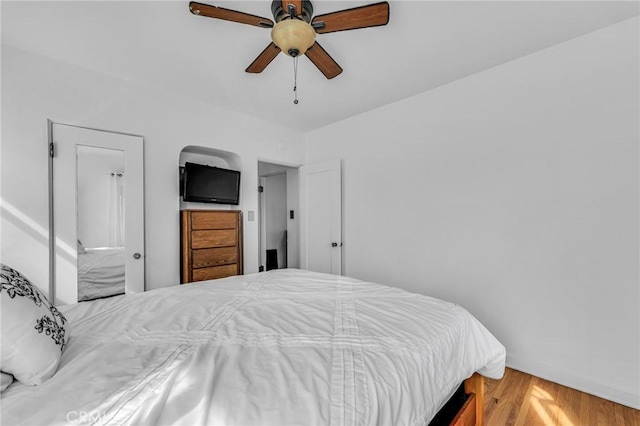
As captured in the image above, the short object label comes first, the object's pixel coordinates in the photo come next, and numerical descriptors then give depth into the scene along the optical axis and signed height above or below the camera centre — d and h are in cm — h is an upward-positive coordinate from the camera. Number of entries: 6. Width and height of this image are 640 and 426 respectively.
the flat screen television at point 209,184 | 293 +35
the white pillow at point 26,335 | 72 -34
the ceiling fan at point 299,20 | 138 +104
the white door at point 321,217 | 362 -4
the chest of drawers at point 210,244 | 283 -32
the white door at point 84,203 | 223 +11
